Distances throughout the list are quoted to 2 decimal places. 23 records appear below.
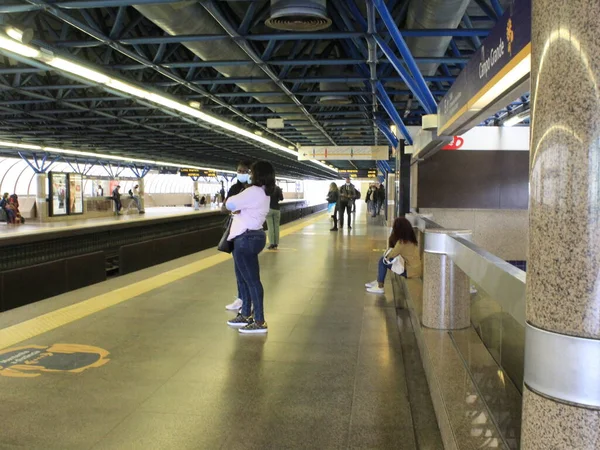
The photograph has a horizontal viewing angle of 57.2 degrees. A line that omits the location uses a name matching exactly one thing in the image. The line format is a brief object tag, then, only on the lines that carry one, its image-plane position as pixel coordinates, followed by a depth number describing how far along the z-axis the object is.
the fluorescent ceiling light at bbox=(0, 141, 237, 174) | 29.20
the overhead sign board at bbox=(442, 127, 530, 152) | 14.18
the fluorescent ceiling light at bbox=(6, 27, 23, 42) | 7.41
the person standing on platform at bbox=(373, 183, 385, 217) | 31.05
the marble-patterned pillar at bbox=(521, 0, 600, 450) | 1.59
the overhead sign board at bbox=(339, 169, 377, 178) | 41.65
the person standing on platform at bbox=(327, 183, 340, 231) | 18.25
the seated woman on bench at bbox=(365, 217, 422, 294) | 6.93
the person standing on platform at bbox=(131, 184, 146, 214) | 33.83
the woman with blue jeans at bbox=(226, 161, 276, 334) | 5.23
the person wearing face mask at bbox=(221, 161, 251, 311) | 6.00
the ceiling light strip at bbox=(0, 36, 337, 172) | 7.77
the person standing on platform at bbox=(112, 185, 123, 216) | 29.54
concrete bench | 2.84
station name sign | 3.23
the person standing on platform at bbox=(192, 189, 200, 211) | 40.07
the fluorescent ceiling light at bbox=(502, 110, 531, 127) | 16.42
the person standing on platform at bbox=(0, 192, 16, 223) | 22.78
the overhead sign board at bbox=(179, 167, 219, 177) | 44.00
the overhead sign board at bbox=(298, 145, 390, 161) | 22.12
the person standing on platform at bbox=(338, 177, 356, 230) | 19.20
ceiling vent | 6.63
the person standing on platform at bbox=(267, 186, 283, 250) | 12.01
